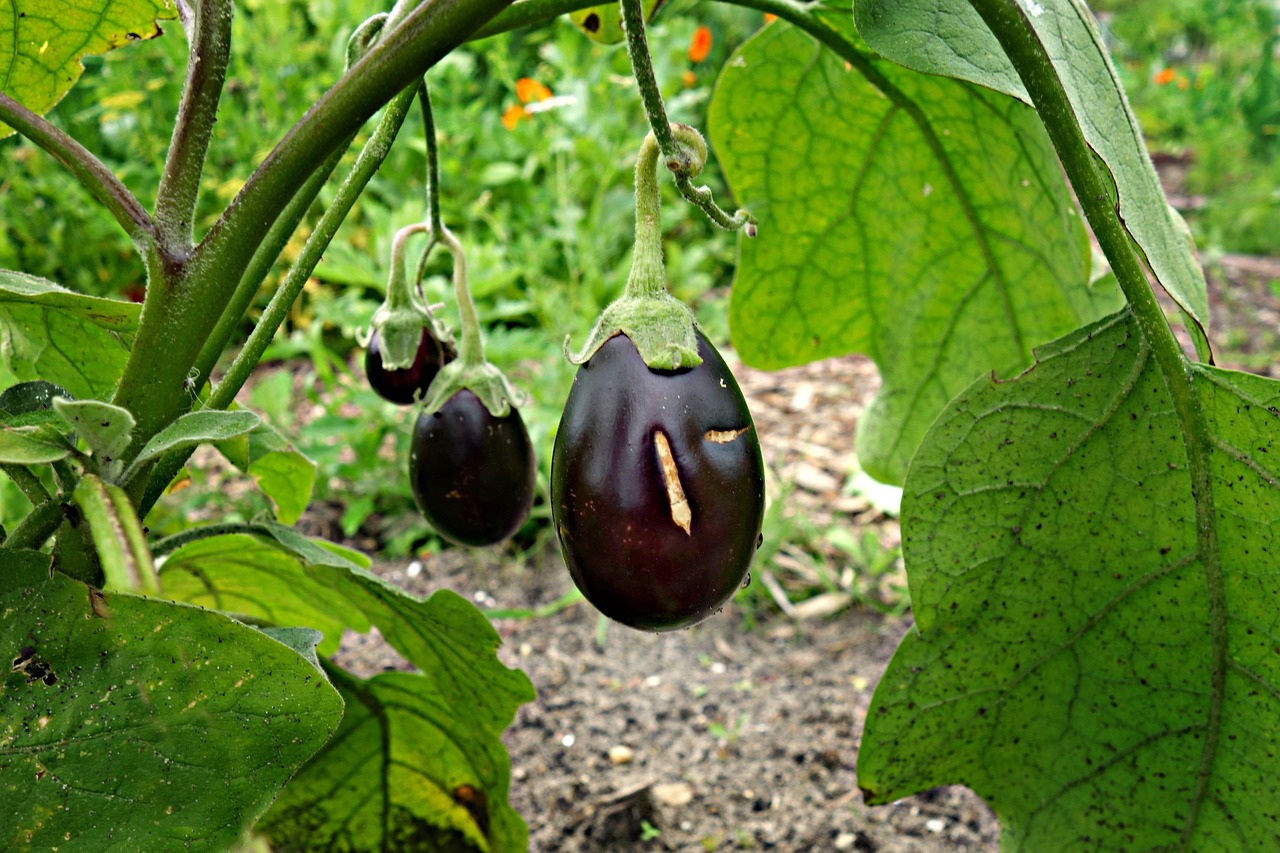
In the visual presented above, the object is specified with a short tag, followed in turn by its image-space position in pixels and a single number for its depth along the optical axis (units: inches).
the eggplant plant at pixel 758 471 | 20.6
